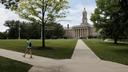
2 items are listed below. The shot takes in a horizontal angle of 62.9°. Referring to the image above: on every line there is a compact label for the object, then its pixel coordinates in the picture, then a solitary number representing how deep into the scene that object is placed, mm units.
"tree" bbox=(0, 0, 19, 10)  7058
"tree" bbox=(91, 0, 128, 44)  13487
